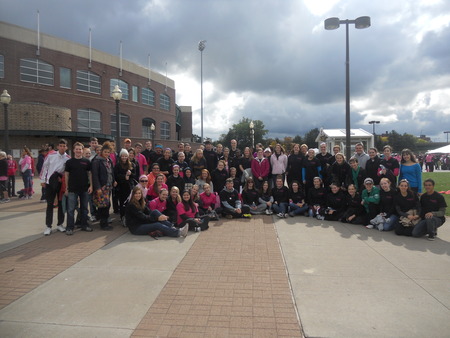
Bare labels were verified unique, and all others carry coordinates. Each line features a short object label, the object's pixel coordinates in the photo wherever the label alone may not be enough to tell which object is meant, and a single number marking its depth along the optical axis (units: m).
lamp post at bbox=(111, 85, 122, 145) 11.10
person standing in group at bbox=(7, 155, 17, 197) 11.35
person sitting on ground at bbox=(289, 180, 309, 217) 8.18
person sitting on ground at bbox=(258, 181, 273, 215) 8.45
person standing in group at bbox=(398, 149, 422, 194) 7.01
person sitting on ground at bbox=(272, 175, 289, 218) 8.26
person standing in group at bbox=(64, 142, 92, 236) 6.33
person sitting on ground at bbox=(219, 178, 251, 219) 7.89
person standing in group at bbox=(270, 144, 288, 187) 8.97
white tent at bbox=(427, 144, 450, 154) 32.41
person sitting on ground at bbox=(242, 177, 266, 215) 8.63
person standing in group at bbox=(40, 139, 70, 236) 6.38
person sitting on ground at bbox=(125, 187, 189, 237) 6.10
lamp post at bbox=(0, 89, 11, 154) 13.30
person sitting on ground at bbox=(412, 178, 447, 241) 6.02
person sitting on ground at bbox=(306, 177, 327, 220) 8.01
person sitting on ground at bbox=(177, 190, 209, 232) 6.51
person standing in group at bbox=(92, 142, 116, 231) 6.51
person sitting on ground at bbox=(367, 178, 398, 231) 6.65
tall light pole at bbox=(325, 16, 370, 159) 9.66
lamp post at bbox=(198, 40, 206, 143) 39.58
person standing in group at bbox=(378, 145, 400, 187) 7.39
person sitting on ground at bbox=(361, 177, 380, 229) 7.03
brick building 23.78
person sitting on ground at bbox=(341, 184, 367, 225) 7.32
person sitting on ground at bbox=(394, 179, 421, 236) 6.21
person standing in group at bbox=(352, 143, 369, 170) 8.15
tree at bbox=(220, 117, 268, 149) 80.56
